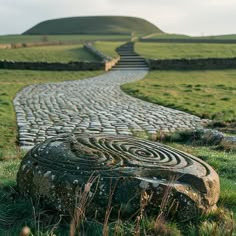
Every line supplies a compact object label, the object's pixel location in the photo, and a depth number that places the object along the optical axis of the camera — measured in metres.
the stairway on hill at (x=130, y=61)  31.52
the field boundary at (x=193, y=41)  51.66
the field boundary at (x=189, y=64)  30.61
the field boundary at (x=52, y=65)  28.48
